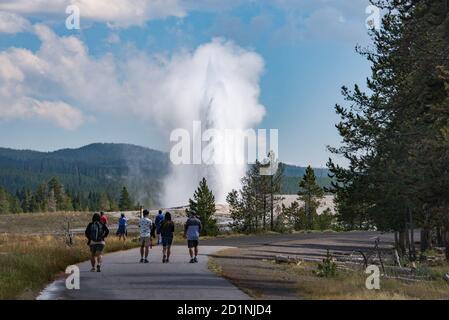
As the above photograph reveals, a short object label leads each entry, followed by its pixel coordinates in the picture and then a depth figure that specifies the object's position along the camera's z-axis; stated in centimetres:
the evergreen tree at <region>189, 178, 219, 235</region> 5738
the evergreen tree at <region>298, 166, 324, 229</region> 8469
